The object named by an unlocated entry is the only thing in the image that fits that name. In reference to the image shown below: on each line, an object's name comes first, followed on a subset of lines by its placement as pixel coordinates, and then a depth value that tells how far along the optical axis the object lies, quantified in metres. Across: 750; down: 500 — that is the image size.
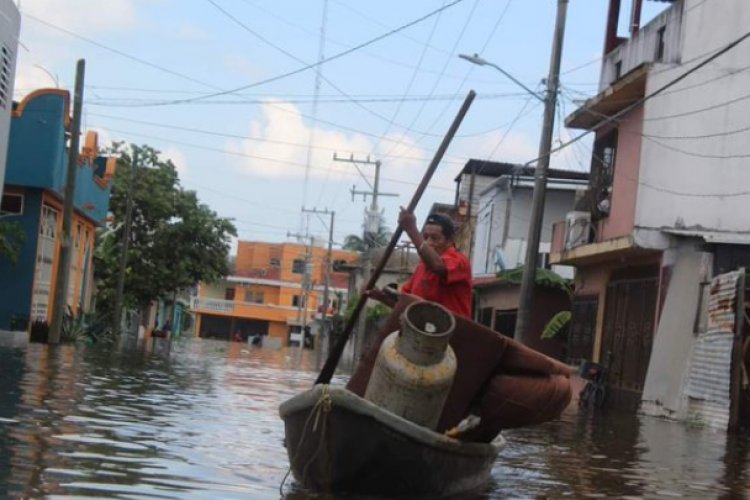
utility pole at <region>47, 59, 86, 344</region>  28.89
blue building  30.22
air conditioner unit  26.62
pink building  20.81
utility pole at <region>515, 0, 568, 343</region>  23.84
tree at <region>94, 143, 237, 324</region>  47.94
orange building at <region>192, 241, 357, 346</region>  96.31
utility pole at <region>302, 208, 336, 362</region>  70.50
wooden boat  7.03
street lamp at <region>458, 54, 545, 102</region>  23.85
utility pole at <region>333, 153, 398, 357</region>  62.00
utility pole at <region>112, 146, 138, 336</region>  42.41
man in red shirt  8.15
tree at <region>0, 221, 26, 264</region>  28.72
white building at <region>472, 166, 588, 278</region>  38.38
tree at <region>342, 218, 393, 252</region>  62.34
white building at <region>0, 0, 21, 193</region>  17.23
